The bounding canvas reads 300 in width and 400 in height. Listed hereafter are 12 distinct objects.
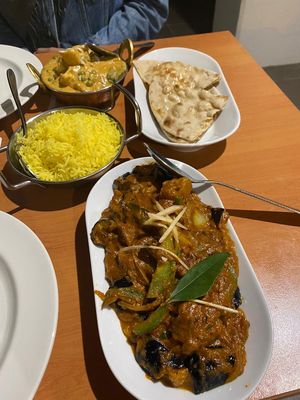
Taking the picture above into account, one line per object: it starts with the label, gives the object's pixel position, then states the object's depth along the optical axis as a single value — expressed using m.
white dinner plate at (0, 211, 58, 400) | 0.25
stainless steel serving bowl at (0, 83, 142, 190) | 0.37
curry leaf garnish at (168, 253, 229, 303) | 0.28
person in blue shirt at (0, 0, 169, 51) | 0.66
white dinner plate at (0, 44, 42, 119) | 0.50
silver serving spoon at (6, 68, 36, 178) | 0.41
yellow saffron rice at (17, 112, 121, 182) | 0.39
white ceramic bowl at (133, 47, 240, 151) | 0.44
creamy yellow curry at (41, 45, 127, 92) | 0.48
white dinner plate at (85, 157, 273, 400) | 0.25
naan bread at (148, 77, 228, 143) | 0.45
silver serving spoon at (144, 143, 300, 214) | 0.38
